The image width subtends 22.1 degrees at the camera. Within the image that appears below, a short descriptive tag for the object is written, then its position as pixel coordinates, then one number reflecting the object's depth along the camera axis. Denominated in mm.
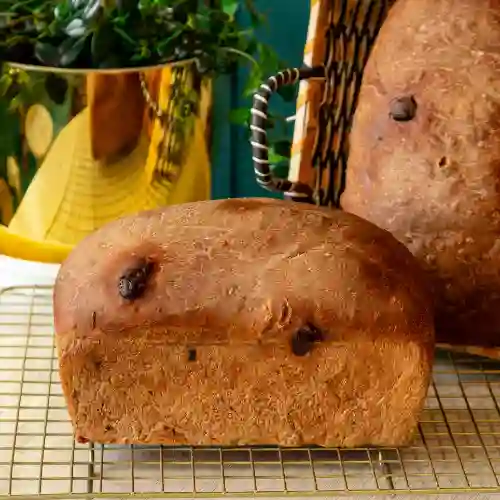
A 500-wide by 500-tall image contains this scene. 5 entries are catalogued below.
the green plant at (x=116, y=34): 792
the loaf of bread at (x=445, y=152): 677
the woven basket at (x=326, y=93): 764
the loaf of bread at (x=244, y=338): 611
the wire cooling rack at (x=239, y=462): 608
